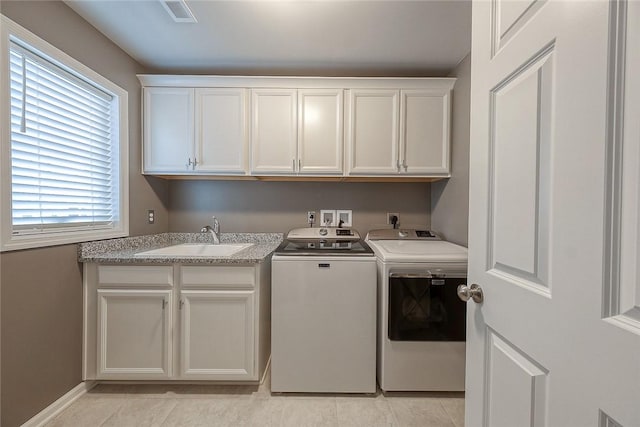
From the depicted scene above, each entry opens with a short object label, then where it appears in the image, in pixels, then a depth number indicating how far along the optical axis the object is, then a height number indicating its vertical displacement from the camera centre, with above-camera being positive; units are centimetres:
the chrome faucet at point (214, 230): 235 -18
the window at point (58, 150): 136 +32
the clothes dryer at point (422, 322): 175 -68
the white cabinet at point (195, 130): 221 +60
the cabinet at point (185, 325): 178 -72
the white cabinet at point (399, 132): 222 +60
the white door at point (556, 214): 44 +0
